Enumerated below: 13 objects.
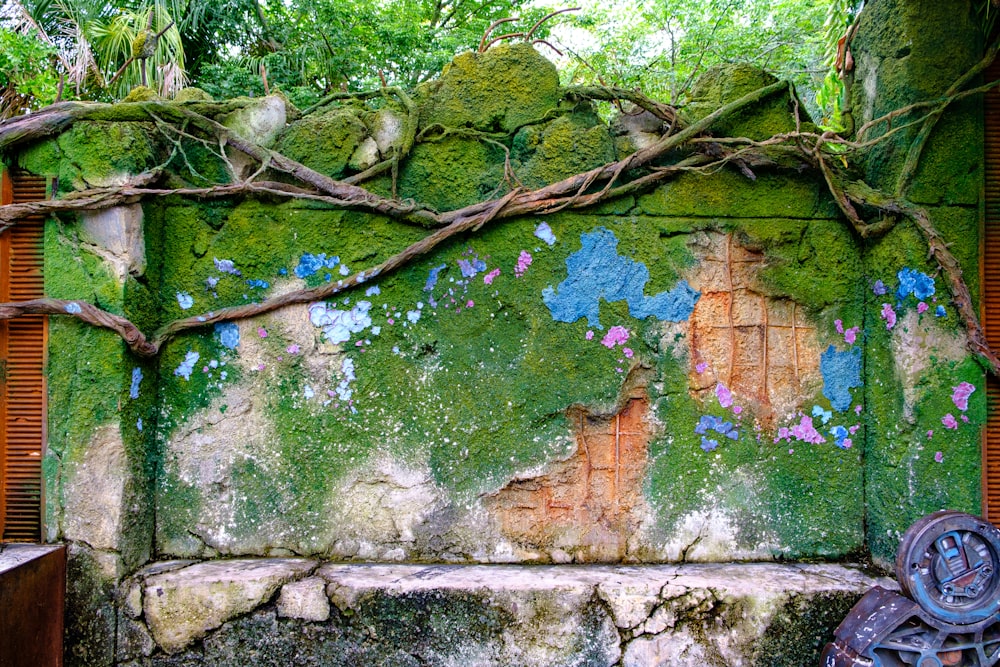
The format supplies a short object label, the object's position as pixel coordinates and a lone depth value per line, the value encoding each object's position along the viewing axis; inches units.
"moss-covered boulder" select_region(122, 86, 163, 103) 97.3
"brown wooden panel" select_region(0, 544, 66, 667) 76.6
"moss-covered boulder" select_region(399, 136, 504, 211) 98.3
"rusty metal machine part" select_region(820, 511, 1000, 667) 79.6
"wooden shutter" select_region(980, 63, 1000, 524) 94.8
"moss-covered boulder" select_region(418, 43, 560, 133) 99.0
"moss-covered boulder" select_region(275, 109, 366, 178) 97.0
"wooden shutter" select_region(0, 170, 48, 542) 91.7
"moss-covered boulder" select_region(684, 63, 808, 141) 98.9
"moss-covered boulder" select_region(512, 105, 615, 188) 97.8
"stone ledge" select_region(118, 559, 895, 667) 87.2
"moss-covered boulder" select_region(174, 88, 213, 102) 99.0
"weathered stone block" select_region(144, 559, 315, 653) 87.1
